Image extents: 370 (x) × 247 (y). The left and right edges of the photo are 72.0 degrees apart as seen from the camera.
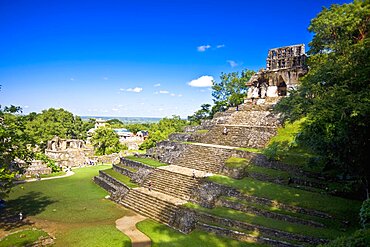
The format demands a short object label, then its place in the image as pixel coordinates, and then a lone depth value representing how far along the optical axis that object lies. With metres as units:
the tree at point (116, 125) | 107.86
